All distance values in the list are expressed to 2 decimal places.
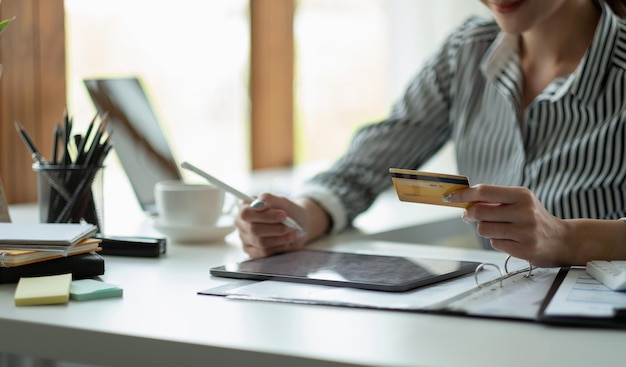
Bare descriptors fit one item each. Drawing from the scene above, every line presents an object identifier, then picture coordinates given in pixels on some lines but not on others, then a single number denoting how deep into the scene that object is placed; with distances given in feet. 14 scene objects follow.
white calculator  4.86
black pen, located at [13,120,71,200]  5.77
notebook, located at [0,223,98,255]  5.10
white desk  4.32
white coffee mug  6.20
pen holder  5.77
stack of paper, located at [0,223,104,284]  5.09
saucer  6.11
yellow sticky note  4.82
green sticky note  4.89
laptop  6.68
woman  6.35
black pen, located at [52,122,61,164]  5.85
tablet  5.07
